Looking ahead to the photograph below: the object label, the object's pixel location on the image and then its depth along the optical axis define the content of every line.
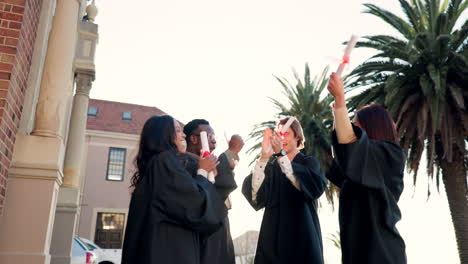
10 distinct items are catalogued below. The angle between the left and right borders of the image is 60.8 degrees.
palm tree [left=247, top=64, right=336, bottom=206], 19.69
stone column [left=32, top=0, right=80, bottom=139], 4.88
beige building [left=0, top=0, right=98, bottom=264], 3.97
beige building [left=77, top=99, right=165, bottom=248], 25.50
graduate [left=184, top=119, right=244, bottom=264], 3.49
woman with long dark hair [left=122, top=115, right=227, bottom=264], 2.61
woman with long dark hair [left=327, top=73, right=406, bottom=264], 2.32
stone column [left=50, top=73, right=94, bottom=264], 8.02
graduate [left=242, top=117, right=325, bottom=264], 3.27
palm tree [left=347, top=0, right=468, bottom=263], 12.82
